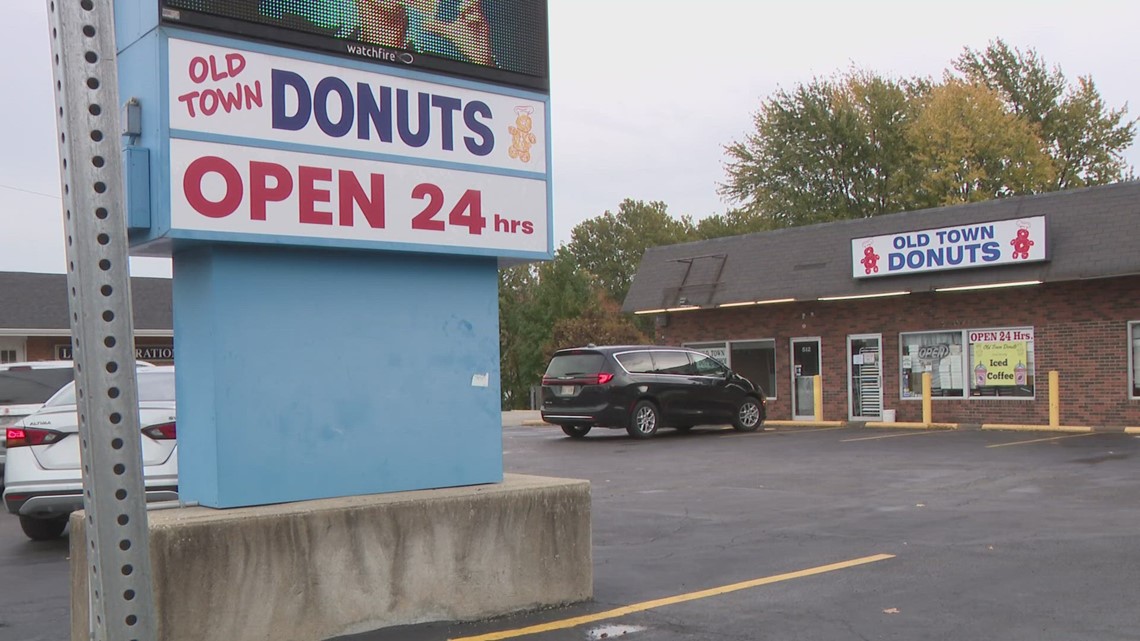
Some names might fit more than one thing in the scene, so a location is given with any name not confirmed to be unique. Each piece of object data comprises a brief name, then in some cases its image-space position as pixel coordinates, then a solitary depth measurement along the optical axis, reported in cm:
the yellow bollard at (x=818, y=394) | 2608
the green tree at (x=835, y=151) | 5419
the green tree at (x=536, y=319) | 6662
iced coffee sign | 2342
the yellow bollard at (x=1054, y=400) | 2192
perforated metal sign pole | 225
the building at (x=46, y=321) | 3691
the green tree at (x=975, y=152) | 5175
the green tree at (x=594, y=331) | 5650
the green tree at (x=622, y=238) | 9025
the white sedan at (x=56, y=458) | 910
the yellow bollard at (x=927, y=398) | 2395
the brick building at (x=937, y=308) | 2198
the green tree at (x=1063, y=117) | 5578
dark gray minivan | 2128
